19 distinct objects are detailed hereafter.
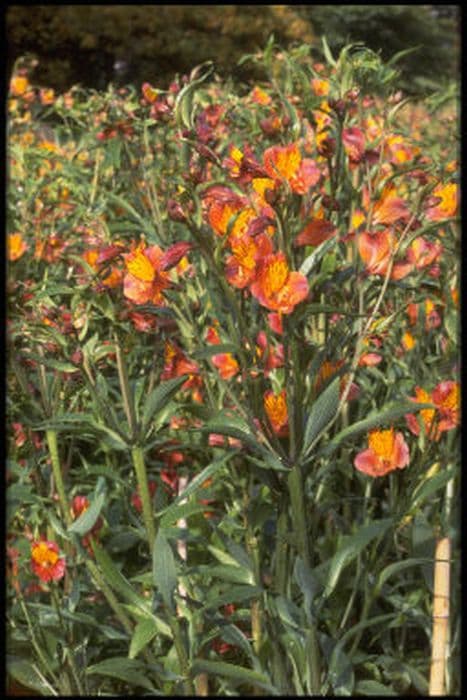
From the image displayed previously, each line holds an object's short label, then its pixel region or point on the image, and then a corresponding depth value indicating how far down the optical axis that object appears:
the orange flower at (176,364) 1.71
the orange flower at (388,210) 1.65
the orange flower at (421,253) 1.70
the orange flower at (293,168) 1.51
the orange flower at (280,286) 1.48
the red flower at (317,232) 1.54
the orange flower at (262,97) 2.46
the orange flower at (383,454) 1.68
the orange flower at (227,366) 1.77
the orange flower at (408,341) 1.92
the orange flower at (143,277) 1.55
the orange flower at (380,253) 1.59
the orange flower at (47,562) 1.76
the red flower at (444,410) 1.68
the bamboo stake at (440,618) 1.76
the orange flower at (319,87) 2.14
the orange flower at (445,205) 1.67
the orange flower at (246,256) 1.49
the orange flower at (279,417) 1.62
